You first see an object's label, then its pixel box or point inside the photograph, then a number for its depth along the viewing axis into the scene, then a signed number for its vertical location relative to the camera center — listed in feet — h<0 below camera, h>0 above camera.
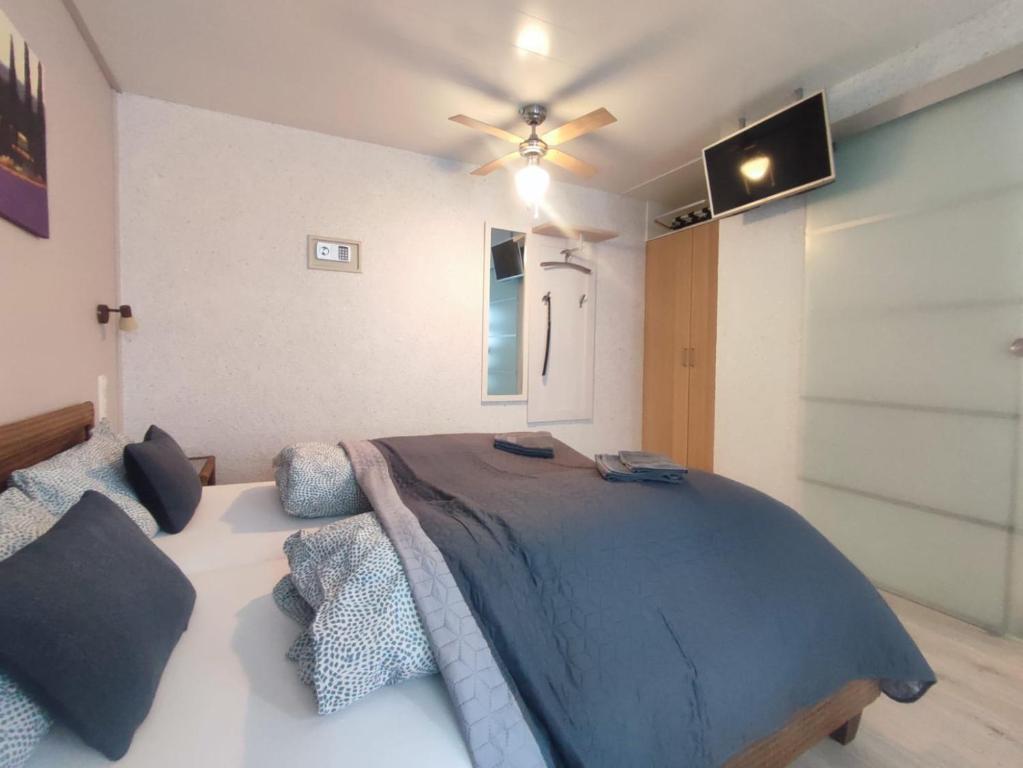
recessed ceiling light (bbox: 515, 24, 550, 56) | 6.26 +4.79
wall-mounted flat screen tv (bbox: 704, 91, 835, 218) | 7.20 +3.82
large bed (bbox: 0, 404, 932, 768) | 2.21 -1.93
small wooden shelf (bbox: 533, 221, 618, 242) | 10.94 +3.51
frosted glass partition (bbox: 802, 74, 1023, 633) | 6.20 +0.31
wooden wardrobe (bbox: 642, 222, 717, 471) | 10.66 +0.66
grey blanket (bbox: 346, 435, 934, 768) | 2.55 -1.73
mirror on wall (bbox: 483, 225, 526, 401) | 10.94 +1.35
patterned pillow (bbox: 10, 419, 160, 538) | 3.74 -1.07
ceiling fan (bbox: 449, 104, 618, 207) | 7.14 +3.87
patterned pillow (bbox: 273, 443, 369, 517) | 5.24 -1.45
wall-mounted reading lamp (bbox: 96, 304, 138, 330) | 6.75 +0.71
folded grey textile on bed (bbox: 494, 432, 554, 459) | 6.43 -1.12
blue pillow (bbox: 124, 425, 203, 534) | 4.57 -1.28
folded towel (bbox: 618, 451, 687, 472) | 4.91 -1.06
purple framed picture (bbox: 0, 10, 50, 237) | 4.09 +2.22
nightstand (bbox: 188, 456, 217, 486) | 7.06 -1.74
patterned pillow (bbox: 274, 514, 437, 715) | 2.49 -1.57
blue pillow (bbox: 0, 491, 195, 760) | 2.06 -1.41
